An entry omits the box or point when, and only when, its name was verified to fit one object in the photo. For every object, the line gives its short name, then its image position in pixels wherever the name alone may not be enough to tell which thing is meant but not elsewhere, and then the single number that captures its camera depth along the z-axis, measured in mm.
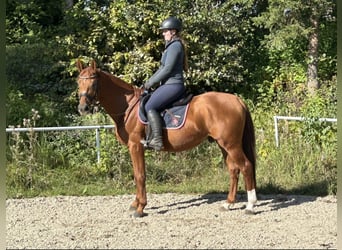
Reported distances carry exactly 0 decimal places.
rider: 5949
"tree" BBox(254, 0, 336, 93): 11055
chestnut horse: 6066
